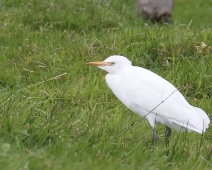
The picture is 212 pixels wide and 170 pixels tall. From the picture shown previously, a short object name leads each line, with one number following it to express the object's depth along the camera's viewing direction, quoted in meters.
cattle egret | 10.98
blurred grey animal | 19.95
